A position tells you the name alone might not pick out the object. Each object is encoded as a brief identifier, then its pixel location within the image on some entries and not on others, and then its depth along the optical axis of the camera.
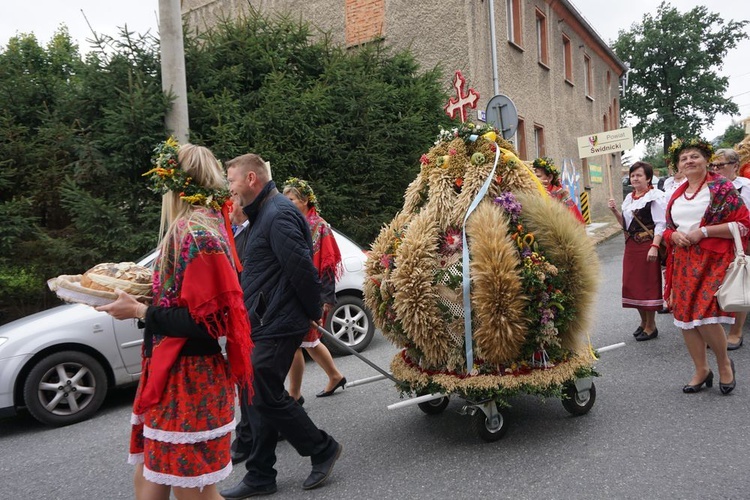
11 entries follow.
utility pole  7.46
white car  4.90
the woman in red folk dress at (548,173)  5.96
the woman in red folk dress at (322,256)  5.09
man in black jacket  3.30
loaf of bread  2.35
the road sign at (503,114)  9.40
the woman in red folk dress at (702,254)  4.42
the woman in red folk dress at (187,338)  2.33
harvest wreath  3.55
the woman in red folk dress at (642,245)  6.27
